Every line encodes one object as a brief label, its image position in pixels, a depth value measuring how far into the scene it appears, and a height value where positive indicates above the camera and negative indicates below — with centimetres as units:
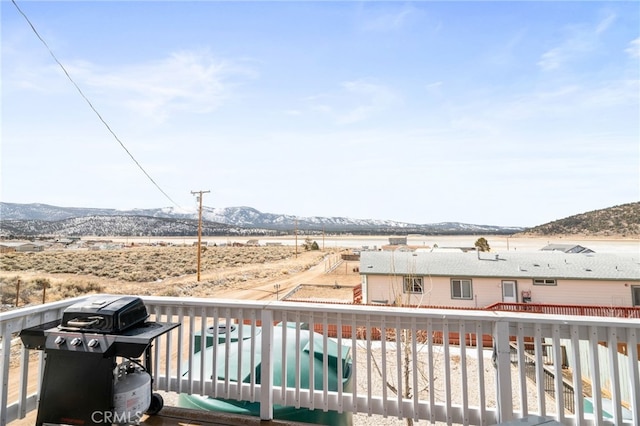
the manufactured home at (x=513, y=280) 1182 -193
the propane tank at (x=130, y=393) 163 -82
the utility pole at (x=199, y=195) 1867 +226
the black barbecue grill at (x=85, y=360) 156 -61
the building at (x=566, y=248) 1925 -125
